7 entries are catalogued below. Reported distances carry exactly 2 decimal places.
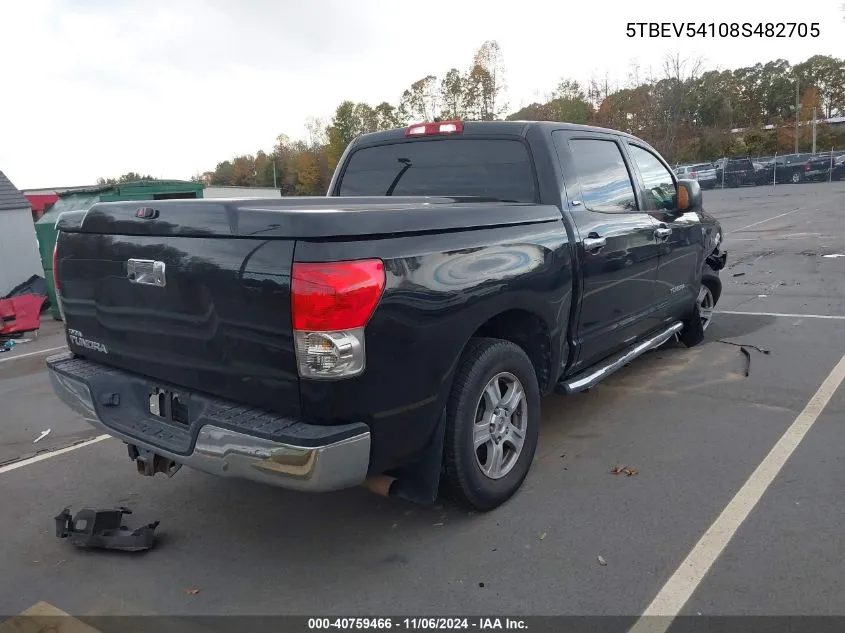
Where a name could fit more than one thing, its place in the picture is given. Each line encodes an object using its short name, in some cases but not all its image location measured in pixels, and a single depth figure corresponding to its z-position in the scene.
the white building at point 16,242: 12.70
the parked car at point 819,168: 39.19
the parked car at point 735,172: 41.22
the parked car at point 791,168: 39.50
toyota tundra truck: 2.54
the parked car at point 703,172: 41.28
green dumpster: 10.94
